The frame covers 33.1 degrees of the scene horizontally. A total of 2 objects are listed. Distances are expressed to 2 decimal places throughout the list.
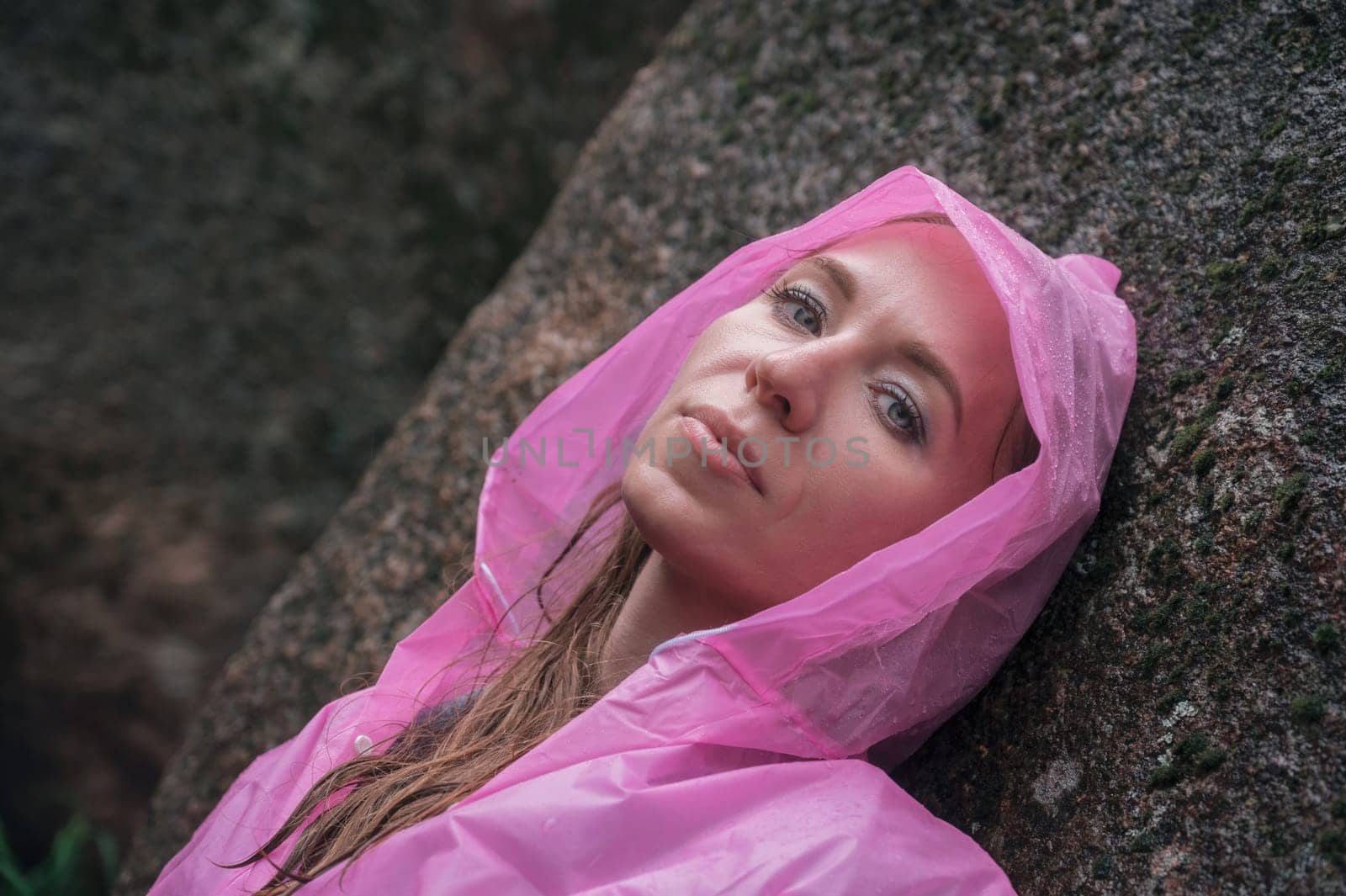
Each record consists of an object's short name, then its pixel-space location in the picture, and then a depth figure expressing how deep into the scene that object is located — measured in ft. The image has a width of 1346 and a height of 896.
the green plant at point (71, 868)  4.43
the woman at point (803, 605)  3.04
